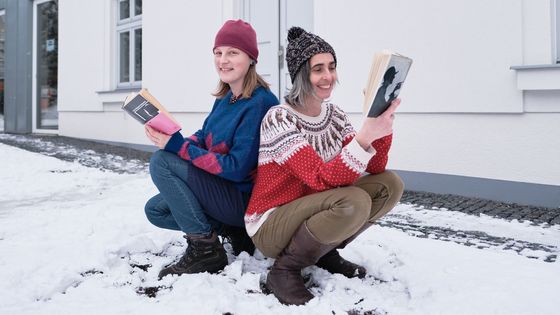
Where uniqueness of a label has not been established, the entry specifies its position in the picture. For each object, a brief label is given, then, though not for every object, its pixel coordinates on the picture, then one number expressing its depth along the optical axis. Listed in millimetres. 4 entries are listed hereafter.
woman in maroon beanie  2006
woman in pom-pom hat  1780
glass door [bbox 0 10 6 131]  11445
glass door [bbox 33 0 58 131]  10070
